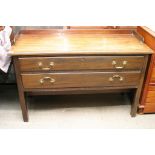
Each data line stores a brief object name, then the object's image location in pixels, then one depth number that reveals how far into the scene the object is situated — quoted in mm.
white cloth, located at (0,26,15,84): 1998
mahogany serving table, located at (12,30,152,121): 1312
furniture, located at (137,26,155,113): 1412
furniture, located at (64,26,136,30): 1608
